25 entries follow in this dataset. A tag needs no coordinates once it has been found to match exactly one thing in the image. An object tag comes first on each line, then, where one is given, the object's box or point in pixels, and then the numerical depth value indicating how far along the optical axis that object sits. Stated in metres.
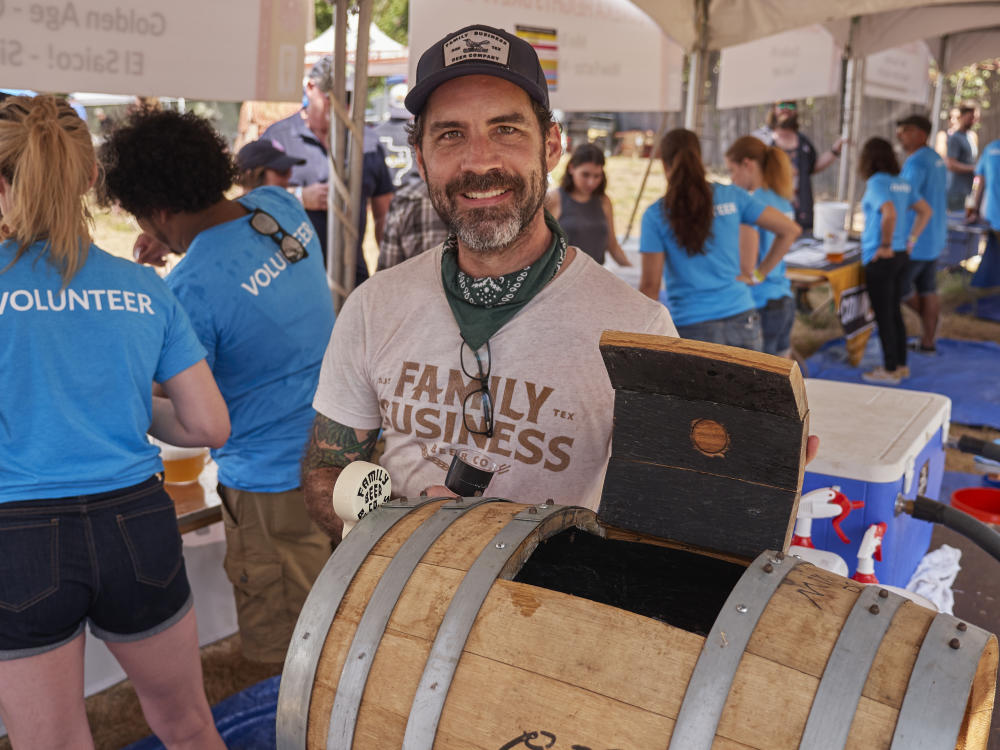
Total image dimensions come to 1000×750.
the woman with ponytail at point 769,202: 5.36
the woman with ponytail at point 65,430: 1.84
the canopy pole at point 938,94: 10.88
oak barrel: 0.86
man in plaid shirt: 4.21
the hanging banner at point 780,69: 6.75
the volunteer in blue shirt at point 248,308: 2.52
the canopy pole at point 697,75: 5.17
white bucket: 7.48
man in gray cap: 4.93
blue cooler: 2.09
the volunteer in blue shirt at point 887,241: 6.86
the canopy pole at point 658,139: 5.07
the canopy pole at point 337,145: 3.40
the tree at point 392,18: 20.90
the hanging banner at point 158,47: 2.36
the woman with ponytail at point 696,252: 4.35
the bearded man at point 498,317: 1.58
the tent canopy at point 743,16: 4.96
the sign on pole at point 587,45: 3.52
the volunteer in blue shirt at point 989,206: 10.16
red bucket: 2.62
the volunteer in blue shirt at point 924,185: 7.50
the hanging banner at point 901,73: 9.63
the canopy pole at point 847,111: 8.91
